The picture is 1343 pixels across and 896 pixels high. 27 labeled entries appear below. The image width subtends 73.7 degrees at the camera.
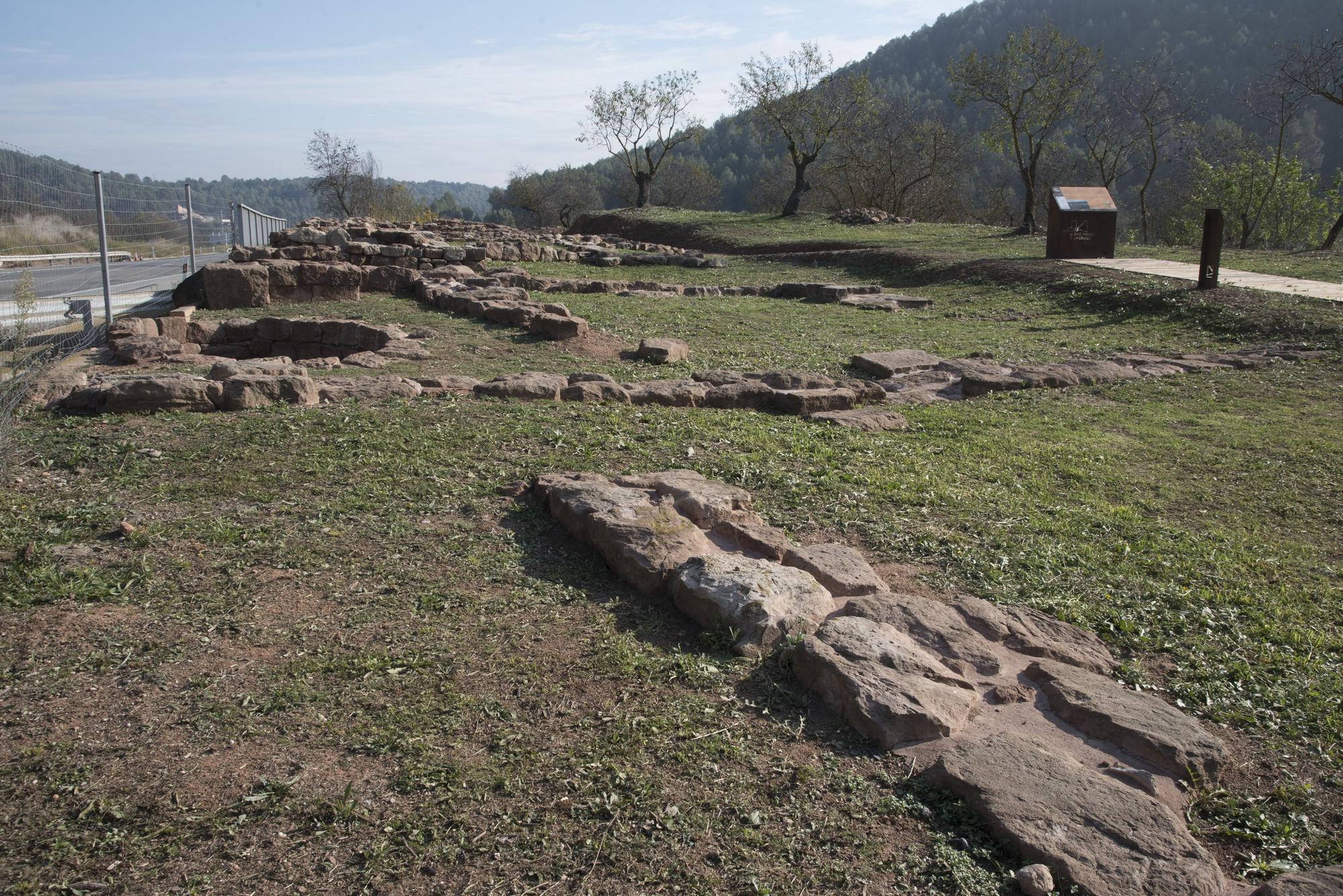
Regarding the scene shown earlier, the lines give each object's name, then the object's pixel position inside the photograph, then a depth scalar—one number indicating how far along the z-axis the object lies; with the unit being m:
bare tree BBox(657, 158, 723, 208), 56.25
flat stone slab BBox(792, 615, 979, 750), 3.31
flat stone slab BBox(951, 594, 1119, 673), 4.00
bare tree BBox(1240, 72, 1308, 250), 25.34
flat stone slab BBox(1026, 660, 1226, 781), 3.24
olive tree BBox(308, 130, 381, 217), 46.25
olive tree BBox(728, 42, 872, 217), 31.55
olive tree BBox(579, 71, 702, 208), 41.38
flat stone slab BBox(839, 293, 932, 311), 15.58
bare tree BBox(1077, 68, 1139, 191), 30.20
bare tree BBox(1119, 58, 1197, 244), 30.05
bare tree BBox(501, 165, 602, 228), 54.88
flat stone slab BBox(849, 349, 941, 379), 9.95
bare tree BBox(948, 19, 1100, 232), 25.16
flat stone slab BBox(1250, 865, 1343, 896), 2.51
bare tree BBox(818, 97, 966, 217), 37.31
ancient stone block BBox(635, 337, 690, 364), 10.22
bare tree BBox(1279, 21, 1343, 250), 21.75
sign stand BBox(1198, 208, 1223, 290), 13.84
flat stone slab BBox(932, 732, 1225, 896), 2.65
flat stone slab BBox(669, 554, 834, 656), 3.88
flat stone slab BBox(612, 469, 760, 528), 5.03
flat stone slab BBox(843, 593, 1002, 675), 3.83
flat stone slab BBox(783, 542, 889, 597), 4.39
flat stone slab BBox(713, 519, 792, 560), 4.67
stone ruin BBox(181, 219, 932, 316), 14.67
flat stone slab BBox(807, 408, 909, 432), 7.57
